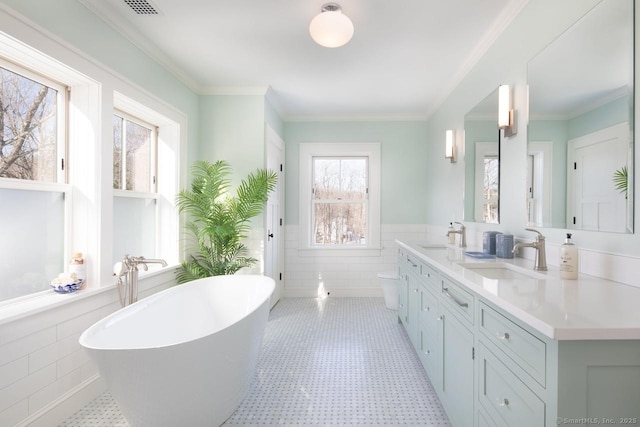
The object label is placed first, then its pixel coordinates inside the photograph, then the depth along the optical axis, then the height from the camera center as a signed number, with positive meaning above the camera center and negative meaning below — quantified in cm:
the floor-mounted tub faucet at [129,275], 223 -45
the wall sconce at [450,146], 338 +71
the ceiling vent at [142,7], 214 +139
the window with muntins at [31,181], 177 +17
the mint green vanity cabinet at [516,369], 88 -52
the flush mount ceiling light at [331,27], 203 +119
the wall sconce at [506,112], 220 +70
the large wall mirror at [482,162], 249 +43
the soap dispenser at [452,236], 306 -22
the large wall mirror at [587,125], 131 +42
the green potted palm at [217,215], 315 -4
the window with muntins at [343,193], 473 +29
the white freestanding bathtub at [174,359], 143 -77
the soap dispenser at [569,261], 143 -21
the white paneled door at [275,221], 390 -11
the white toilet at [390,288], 396 -94
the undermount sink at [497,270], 169 -32
